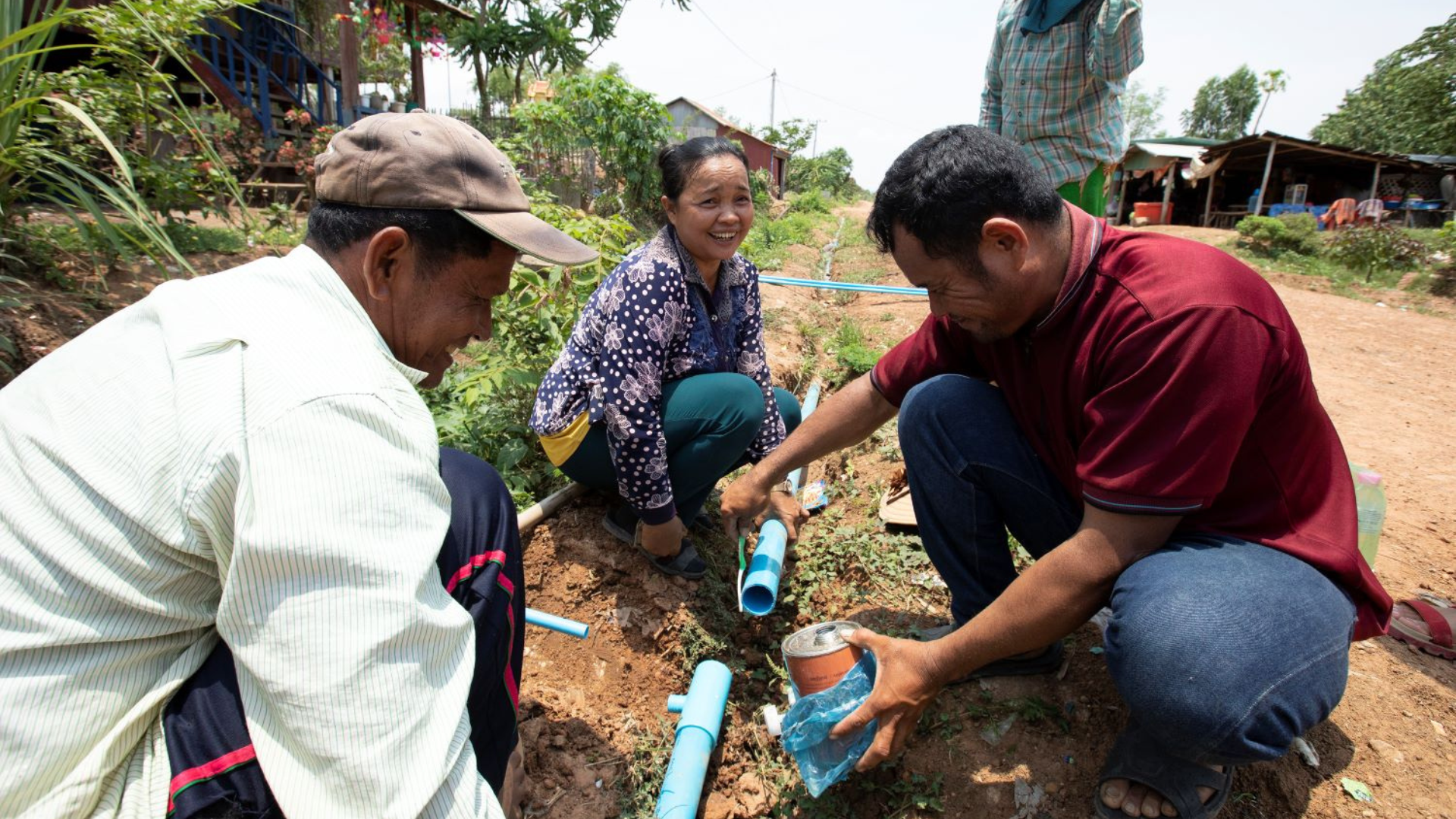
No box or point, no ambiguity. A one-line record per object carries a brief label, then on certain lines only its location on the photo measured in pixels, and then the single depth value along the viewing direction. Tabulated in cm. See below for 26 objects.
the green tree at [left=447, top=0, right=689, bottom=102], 1878
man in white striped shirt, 89
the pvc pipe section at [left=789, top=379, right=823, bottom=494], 395
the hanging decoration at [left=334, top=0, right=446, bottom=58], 1401
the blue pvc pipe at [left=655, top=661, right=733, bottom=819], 180
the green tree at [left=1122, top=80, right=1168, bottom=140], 6694
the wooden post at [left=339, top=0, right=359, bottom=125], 1070
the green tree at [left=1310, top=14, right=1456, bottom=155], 2538
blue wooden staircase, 1012
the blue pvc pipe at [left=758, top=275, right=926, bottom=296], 674
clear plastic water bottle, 248
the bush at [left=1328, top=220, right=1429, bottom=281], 1123
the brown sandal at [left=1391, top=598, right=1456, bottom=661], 213
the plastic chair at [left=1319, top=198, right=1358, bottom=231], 1778
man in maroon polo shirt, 137
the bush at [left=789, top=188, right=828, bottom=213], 2361
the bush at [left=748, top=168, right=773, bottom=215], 1745
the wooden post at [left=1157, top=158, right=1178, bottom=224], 2166
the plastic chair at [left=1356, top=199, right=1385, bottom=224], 1764
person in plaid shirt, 321
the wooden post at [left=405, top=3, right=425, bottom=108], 1412
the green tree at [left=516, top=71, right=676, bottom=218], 933
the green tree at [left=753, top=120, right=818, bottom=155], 3291
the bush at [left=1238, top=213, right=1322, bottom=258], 1342
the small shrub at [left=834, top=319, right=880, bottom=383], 460
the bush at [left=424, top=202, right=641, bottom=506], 286
